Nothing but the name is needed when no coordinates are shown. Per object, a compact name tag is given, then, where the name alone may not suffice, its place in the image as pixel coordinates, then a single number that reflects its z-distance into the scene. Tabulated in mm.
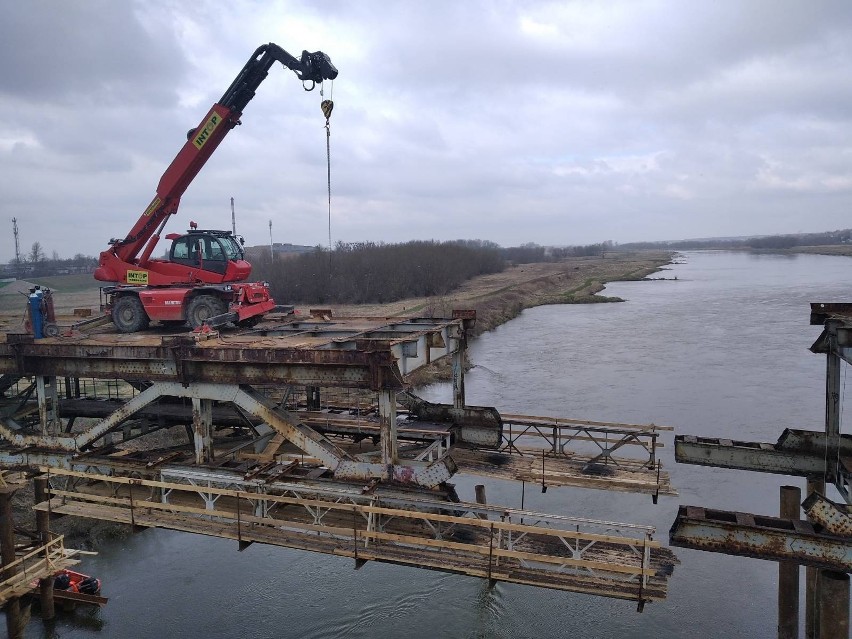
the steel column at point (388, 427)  10430
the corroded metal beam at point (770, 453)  11070
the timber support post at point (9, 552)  11109
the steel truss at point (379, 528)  8711
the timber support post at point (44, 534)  12156
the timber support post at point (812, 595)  11227
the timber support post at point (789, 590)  11375
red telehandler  14656
